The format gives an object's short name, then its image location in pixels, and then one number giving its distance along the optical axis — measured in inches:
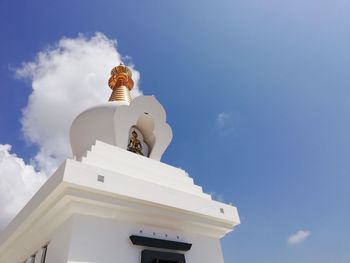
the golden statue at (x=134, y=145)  392.5
